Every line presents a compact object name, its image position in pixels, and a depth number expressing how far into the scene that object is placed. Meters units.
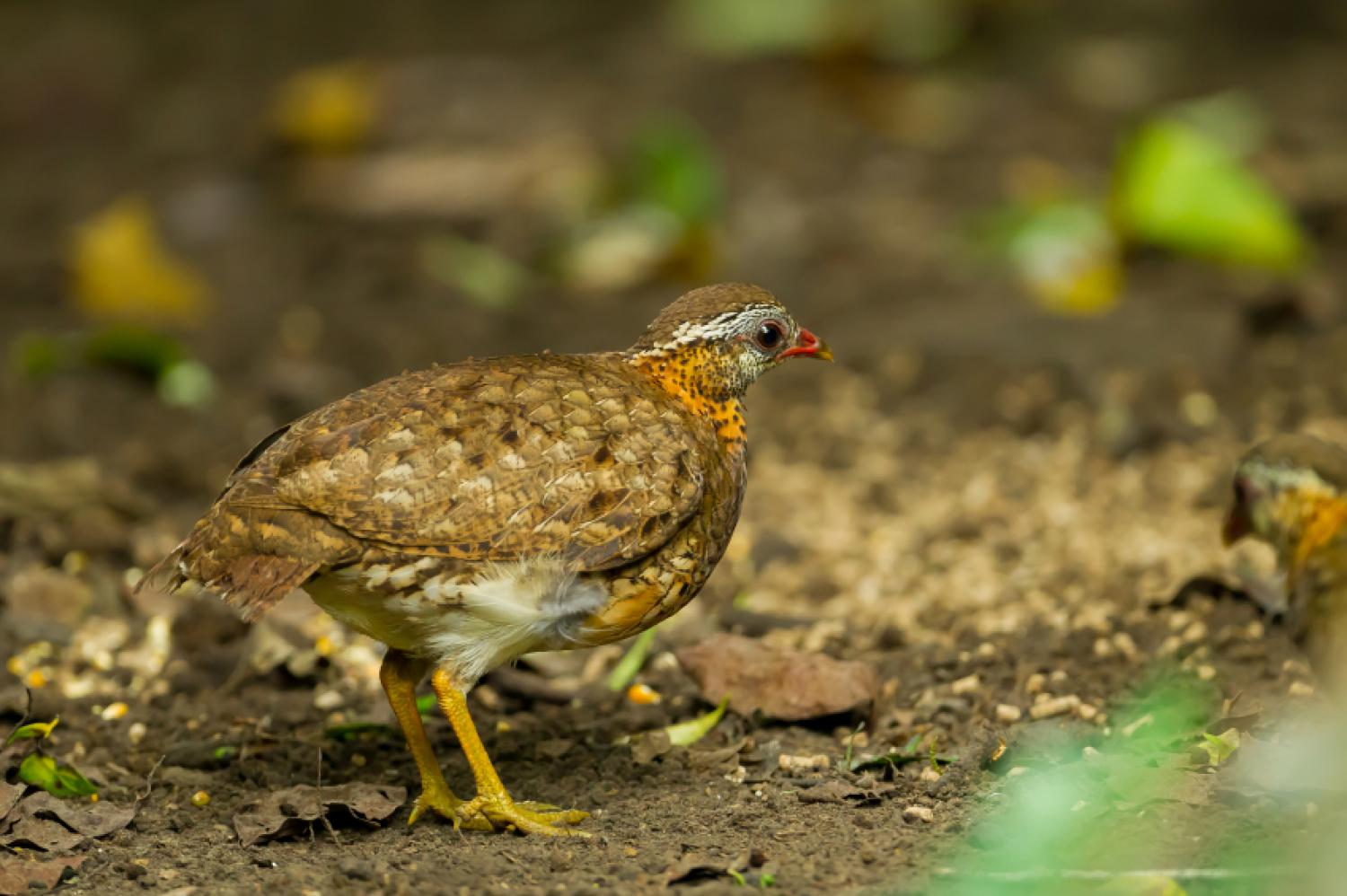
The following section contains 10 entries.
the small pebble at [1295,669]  11.25
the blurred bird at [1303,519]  10.65
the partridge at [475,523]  9.29
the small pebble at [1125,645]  11.88
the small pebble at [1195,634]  11.98
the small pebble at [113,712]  11.66
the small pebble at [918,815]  9.37
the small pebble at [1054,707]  11.03
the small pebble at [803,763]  10.43
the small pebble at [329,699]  12.03
